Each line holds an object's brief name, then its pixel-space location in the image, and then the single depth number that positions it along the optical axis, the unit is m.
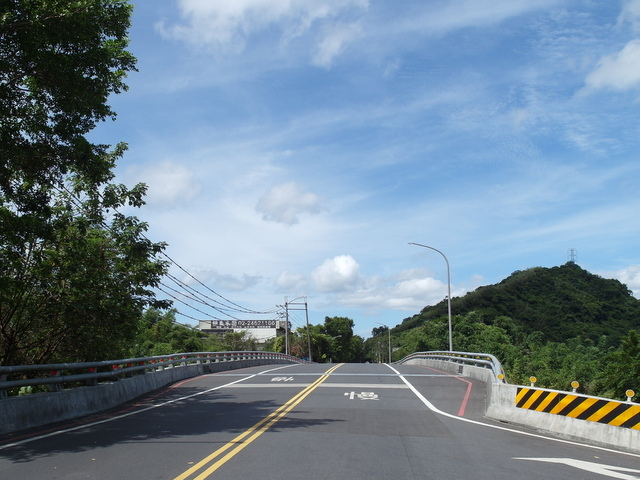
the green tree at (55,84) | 11.12
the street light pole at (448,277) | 35.37
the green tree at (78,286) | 15.87
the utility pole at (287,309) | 75.61
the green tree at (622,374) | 28.38
